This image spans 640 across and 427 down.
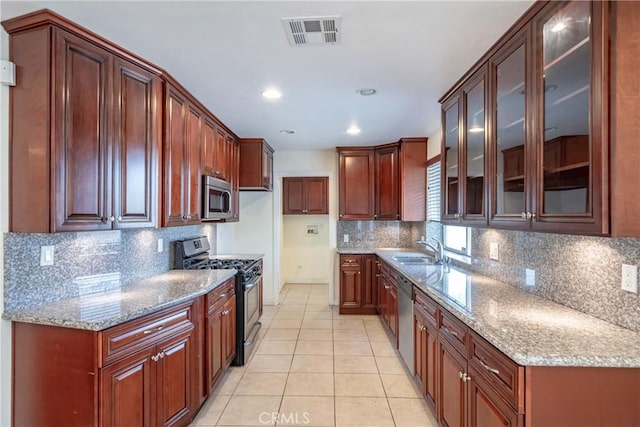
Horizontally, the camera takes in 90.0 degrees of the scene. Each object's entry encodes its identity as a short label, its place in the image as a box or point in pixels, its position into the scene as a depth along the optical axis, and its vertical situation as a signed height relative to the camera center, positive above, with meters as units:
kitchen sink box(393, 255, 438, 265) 3.59 -0.54
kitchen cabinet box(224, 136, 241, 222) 4.00 +0.54
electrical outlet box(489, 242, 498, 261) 2.54 -0.30
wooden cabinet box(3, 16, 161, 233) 1.64 +0.46
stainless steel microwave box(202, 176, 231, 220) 3.12 +0.16
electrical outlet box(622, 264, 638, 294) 1.38 -0.28
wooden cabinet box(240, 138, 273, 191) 4.39 +0.71
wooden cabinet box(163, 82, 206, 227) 2.46 +0.47
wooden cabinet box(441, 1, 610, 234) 1.24 +0.44
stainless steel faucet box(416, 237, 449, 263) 3.45 -0.43
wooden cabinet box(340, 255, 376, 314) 4.60 -1.01
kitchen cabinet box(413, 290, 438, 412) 2.19 -0.97
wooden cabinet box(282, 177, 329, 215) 6.00 +0.36
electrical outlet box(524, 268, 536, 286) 2.05 -0.41
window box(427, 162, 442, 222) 4.08 +0.29
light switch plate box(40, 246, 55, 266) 1.85 -0.24
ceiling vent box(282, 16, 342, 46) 1.66 +1.01
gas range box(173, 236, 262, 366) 3.15 -0.67
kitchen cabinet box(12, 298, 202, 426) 1.57 -0.83
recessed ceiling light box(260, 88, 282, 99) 2.60 +1.01
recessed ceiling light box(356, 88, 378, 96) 2.59 +1.01
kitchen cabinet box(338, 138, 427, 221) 4.47 +0.48
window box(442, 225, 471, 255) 3.35 -0.28
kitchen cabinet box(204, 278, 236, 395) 2.45 -0.98
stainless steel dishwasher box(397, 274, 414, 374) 2.76 -0.97
